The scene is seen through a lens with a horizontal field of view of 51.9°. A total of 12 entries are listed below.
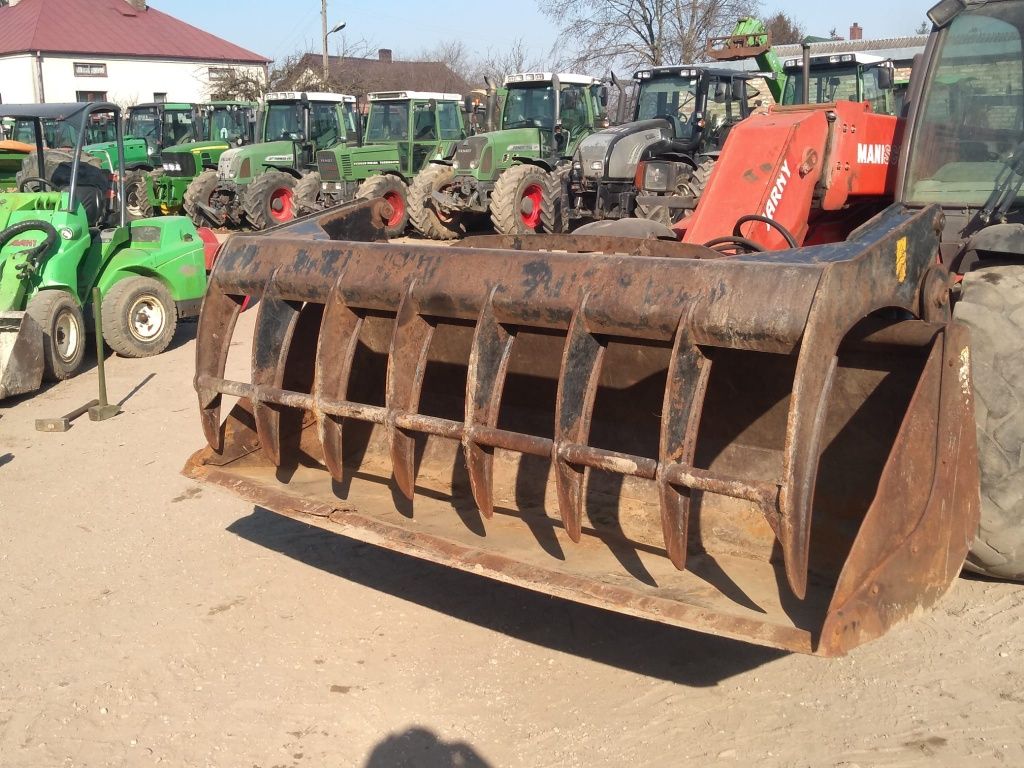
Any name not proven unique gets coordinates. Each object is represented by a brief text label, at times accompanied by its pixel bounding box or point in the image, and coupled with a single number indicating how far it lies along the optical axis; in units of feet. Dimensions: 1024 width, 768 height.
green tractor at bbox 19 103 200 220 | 63.87
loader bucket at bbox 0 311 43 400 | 23.81
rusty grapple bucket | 9.00
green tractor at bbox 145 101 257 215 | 61.93
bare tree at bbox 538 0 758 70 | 102.78
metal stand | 22.95
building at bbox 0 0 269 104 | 128.16
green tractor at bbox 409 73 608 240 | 48.85
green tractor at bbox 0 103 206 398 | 25.55
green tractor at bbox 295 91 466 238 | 55.16
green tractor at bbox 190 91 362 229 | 55.31
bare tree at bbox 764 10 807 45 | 138.21
